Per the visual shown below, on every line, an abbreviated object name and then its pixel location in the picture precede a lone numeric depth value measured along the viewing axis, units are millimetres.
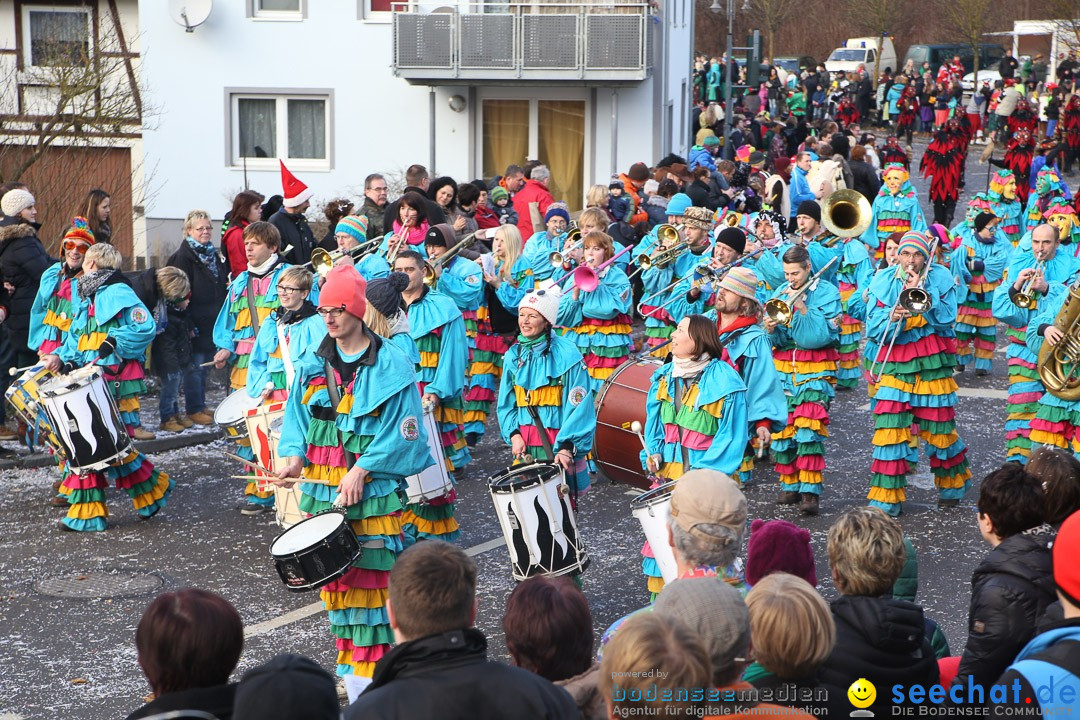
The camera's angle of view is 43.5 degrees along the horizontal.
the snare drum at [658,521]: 5961
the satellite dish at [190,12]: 25828
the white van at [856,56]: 50062
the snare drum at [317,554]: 5871
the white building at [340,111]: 26344
